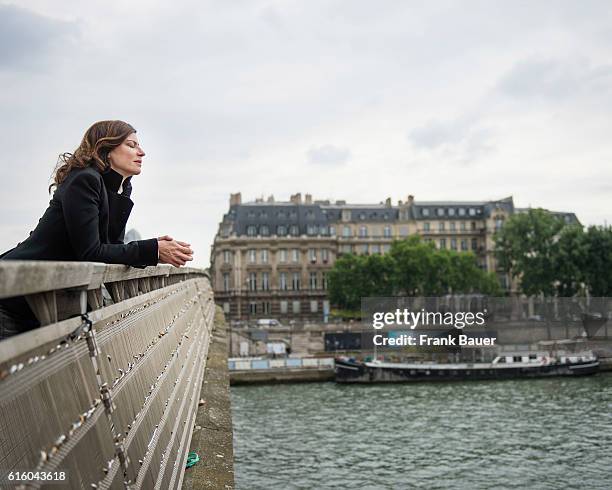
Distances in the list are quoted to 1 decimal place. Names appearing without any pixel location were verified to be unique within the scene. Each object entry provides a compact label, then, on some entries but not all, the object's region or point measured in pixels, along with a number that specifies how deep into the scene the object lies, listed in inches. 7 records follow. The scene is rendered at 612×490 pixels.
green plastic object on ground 223.3
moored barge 1873.8
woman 128.4
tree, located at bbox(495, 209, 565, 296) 2810.0
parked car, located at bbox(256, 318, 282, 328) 2721.0
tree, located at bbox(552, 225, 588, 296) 2763.3
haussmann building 3211.1
